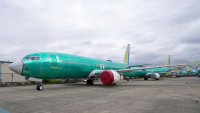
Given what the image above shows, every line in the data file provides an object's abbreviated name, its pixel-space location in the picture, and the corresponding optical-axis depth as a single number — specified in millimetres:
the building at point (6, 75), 19357
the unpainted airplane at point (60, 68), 11214
